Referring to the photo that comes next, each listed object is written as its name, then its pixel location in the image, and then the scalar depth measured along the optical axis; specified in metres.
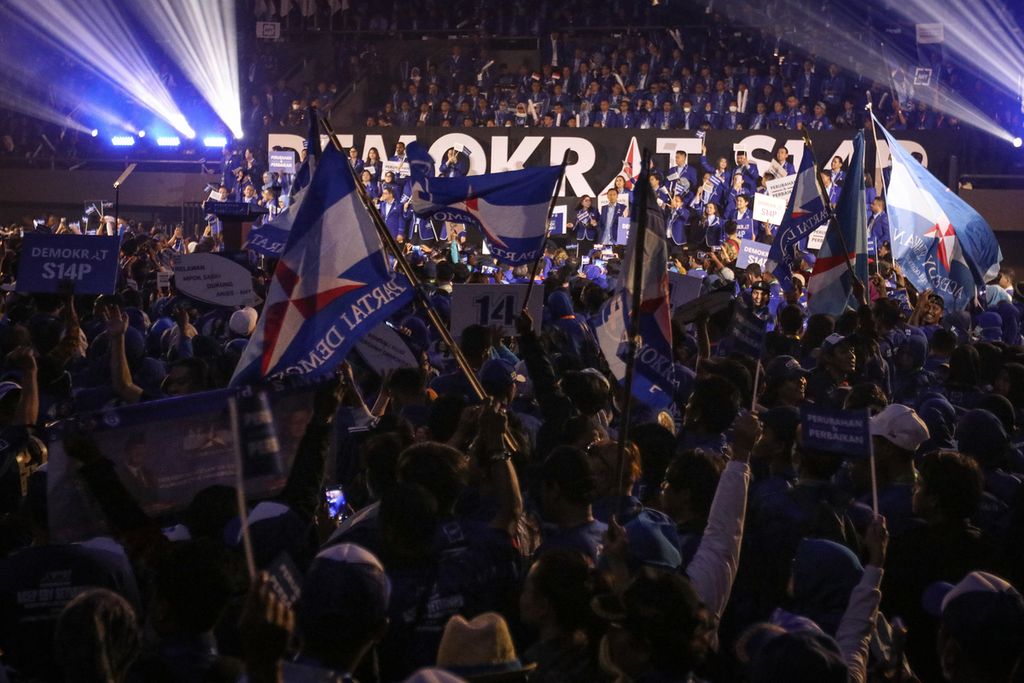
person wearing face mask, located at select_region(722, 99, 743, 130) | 23.50
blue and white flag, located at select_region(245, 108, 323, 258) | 10.21
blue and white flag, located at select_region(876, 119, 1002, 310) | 10.31
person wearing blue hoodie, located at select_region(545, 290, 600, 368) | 8.60
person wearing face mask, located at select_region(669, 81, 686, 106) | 24.22
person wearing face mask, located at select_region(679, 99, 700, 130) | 23.61
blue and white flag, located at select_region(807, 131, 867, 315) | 9.67
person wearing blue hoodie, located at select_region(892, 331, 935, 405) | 7.92
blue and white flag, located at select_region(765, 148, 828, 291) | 9.87
